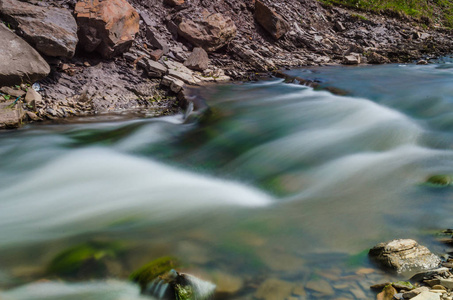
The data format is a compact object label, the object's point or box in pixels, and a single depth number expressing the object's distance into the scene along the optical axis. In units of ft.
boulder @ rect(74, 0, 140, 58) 26.22
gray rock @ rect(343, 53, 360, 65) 39.99
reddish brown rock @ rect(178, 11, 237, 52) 33.32
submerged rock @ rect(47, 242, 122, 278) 9.95
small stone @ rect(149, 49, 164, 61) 29.89
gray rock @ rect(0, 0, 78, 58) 23.20
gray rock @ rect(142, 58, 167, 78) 28.55
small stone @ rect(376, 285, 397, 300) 8.61
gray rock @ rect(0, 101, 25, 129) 20.70
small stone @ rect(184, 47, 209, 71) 31.65
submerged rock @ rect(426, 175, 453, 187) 14.48
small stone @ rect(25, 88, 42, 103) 22.44
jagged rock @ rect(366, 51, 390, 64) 40.86
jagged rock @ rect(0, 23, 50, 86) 21.76
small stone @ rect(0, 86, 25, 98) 21.97
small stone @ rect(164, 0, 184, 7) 35.27
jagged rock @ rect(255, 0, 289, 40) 40.60
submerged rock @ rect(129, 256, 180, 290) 9.59
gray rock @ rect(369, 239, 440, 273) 9.57
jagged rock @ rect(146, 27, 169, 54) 30.96
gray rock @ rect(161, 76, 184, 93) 28.09
